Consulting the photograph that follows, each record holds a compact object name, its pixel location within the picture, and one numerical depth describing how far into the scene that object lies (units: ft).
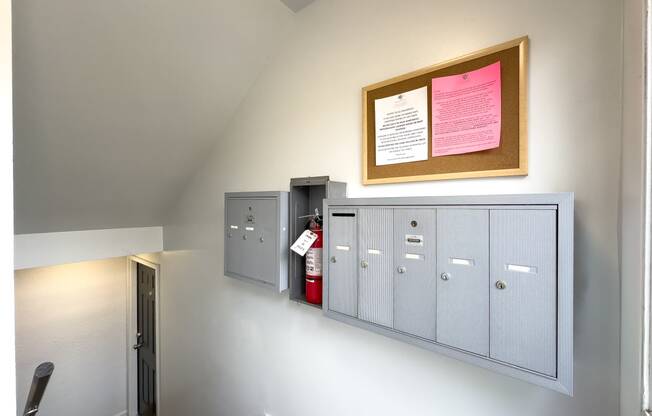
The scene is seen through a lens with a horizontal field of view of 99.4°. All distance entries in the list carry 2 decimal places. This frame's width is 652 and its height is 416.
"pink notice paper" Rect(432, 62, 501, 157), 2.80
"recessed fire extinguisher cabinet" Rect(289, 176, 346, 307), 4.38
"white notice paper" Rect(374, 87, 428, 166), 3.27
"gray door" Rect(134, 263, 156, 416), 9.52
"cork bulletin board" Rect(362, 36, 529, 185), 2.65
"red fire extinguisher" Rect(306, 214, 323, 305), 4.07
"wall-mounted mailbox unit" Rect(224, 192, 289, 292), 4.30
